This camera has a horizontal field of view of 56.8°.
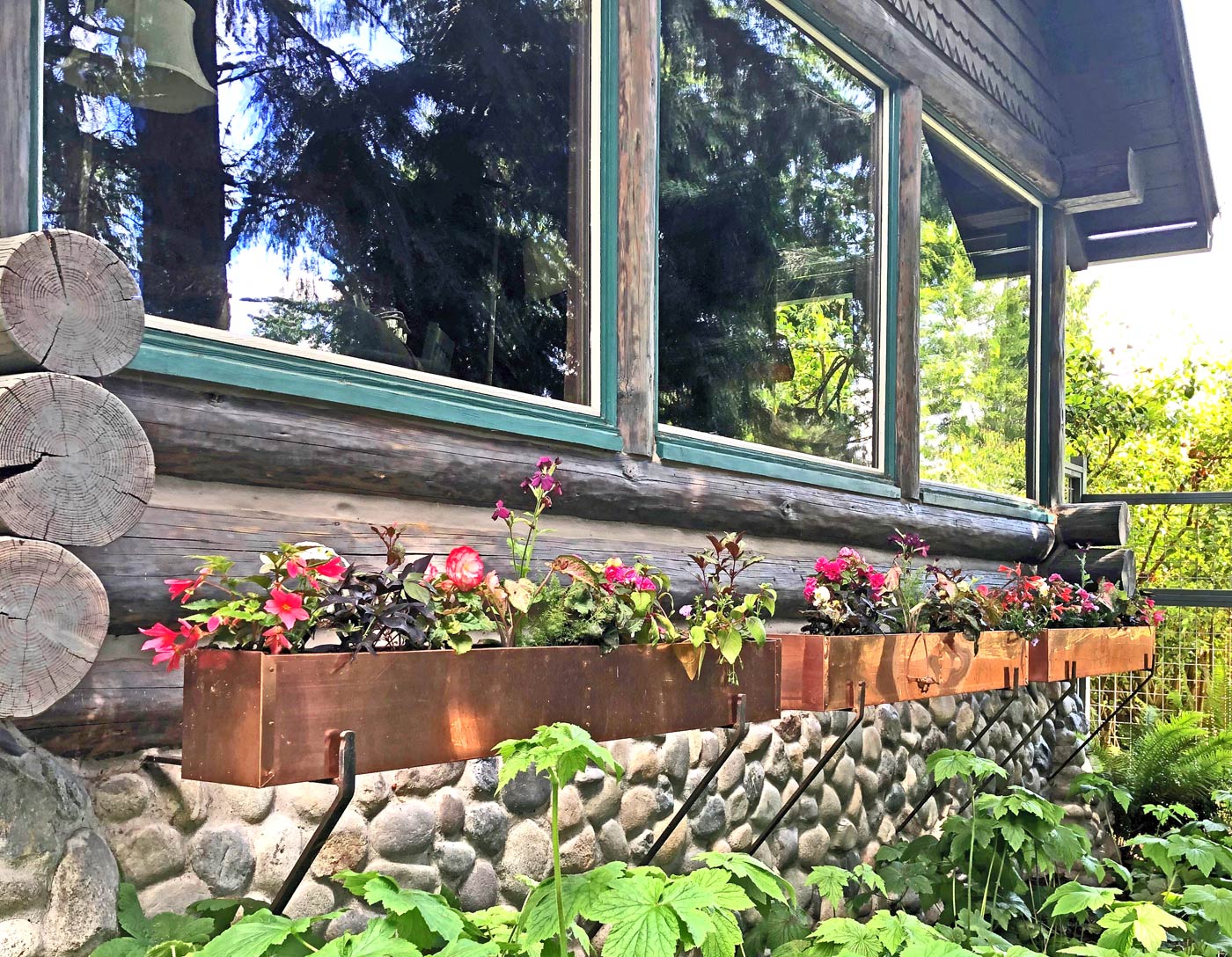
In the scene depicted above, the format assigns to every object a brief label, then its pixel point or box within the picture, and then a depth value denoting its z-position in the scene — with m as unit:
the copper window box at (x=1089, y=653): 4.56
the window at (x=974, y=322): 5.37
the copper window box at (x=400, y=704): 1.97
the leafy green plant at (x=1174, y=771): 6.86
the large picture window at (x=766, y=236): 3.79
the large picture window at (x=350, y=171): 2.33
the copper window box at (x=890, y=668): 3.42
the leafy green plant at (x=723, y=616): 2.85
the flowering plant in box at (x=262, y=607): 2.00
